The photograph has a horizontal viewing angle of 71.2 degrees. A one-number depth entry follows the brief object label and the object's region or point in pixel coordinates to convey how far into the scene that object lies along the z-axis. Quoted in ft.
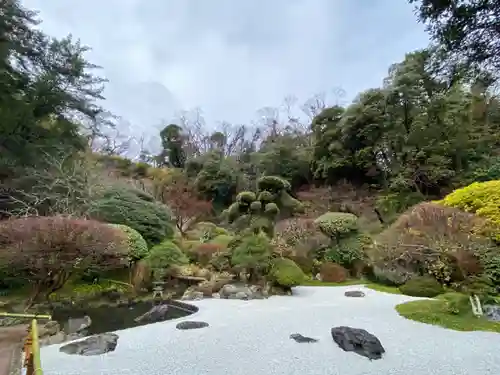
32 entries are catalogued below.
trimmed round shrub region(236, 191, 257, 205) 38.17
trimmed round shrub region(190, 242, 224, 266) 38.24
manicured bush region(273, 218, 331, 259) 38.52
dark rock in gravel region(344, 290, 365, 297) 28.35
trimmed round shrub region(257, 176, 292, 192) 39.04
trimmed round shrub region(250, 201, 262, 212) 37.23
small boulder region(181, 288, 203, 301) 28.96
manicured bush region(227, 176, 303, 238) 36.78
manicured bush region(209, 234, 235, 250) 40.29
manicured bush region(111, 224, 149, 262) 32.63
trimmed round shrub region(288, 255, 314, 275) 37.76
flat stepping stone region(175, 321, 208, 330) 19.52
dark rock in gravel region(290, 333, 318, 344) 16.57
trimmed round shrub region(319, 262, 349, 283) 36.04
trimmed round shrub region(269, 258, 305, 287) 29.37
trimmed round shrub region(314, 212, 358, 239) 38.24
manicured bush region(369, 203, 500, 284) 21.09
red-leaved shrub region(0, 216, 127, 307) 22.17
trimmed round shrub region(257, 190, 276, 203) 37.83
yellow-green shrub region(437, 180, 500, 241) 22.30
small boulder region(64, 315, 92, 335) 20.60
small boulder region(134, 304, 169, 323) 22.37
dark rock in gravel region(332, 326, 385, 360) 14.73
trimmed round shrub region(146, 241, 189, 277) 32.22
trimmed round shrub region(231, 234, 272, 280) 30.07
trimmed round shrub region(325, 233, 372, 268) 37.76
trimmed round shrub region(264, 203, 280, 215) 36.70
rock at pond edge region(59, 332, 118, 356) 15.60
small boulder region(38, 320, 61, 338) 18.35
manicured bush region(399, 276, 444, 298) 26.71
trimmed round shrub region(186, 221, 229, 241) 47.87
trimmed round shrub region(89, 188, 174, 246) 37.17
